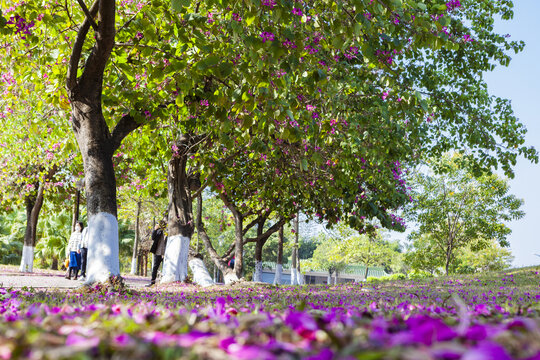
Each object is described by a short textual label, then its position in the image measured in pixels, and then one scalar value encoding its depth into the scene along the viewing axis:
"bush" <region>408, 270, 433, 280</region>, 31.96
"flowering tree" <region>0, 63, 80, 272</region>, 11.75
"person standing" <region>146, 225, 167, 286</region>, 14.67
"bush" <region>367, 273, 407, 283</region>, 35.08
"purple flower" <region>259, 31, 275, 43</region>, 5.12
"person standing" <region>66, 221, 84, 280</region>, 15.77
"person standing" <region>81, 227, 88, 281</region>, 14.48
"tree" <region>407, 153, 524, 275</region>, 27.47
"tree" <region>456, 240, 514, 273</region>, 42.97
